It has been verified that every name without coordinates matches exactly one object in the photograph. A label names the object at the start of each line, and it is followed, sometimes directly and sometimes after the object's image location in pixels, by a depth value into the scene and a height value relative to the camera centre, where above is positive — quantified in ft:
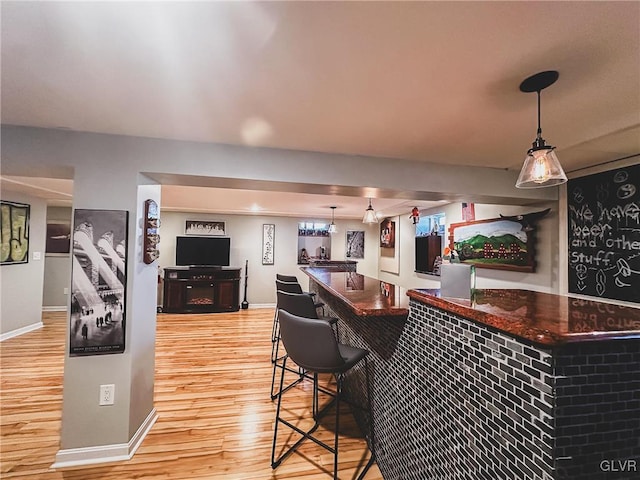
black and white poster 6.32 -0.82
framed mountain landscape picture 10.21 +0.33
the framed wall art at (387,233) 21.09 +1.28
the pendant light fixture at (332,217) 19.42 +2.57
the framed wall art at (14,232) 13.60 +0.58
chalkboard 7.18 +0.53
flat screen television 21.34 -0.29
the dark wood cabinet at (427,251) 15.62 -0.02
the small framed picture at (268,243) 22.98 +0.41
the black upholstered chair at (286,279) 12.00 -1.30
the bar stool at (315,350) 5.42 -2.01
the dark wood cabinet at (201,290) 20.15 -3.07
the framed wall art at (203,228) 21.86 +1.50
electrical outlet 6.42 -3.33
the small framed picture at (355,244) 24.38 +0.47
